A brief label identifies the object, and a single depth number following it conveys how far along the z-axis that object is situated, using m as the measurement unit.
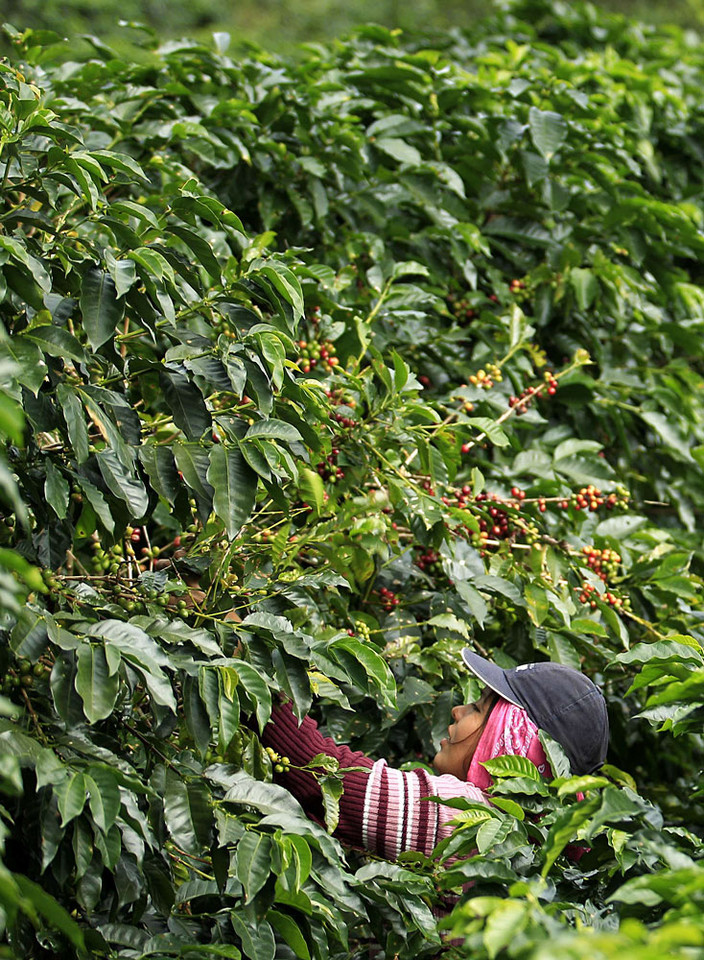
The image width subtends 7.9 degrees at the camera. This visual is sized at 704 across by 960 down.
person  7.49
